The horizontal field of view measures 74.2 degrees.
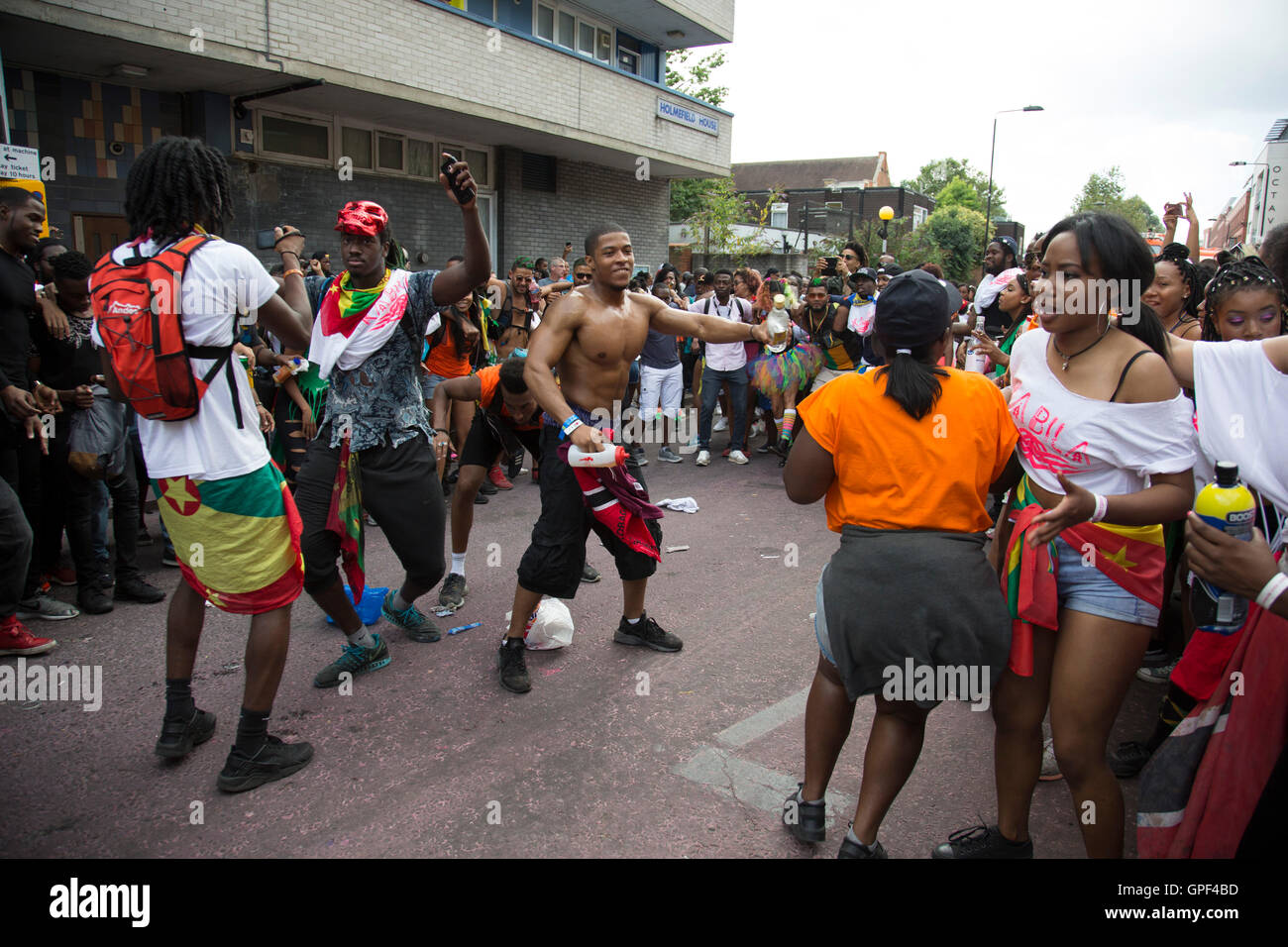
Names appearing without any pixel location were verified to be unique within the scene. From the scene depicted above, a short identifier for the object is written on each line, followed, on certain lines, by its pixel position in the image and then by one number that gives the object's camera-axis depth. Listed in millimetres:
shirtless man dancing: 3953
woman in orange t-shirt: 2281
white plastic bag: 4336
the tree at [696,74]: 32281
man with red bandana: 3686
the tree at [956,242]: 37219
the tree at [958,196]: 62375
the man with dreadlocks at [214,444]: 2867
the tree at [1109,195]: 54172
